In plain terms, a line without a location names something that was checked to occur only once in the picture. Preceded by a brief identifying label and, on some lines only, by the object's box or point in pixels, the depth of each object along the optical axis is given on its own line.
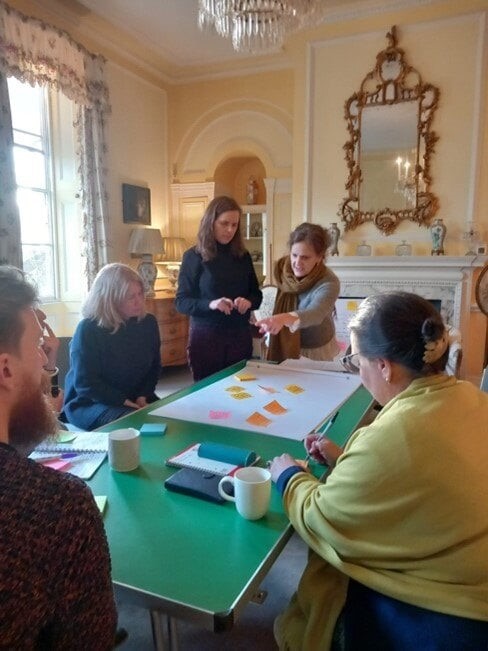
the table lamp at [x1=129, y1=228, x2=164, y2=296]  4.64
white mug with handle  0.97
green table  0.75
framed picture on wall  4.70
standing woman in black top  2.33
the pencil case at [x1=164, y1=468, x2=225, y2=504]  1.04
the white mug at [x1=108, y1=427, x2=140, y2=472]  1.17
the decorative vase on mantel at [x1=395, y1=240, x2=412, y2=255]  4.27
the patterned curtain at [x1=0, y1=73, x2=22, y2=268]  3.17
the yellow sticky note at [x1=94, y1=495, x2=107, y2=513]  1.00
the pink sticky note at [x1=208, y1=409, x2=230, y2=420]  1.54
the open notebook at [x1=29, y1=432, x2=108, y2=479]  1.19
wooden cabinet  4.63
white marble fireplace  4.11
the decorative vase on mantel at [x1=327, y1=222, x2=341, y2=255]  4.43
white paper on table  1.49
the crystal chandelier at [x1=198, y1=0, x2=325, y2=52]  2.34
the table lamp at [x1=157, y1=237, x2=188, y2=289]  5.20
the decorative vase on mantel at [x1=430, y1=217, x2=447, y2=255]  4.05
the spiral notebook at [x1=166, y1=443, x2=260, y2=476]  1.16
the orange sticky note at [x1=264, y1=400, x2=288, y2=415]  1.59
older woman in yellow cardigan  0.85
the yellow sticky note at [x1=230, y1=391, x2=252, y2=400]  1.73
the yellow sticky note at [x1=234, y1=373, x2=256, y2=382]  1.99
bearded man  0.57
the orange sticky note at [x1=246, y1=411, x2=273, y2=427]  1.48
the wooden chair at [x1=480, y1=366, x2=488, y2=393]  1.69
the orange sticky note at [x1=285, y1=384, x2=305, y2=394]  1.83
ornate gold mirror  4.10
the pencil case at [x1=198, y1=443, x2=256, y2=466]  1.18
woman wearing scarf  2.18
